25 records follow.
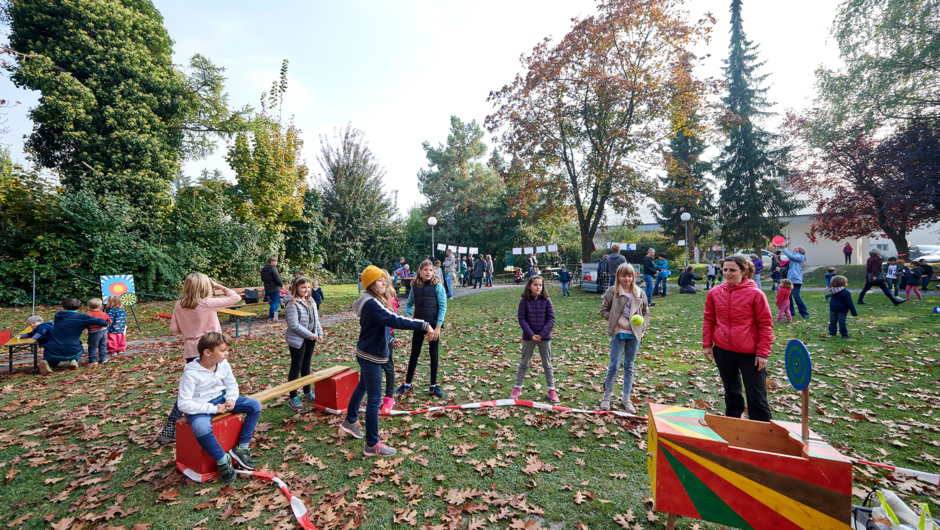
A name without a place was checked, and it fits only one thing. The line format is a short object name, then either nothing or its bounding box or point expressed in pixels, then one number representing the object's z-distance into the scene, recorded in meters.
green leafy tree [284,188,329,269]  25.72
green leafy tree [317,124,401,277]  29.08
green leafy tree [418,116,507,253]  35.50
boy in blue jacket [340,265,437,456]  4.13
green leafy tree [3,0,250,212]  15.44
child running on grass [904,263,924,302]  13.58
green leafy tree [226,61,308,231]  20.28
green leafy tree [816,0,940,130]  19.39
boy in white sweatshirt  3.66
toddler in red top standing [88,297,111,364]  7.93
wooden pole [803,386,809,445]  2.73
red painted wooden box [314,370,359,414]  5.38
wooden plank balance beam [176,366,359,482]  3.78
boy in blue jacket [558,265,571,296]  17.84
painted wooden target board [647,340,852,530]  2.42
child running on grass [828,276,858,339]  8.43
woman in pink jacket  3.85
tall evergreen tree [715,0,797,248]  29.56
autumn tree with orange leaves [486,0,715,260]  17.78
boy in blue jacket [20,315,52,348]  7.73
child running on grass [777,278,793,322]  10.23
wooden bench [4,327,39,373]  7.52
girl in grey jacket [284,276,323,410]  5.48
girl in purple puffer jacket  5.49
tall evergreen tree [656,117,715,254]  31.97
